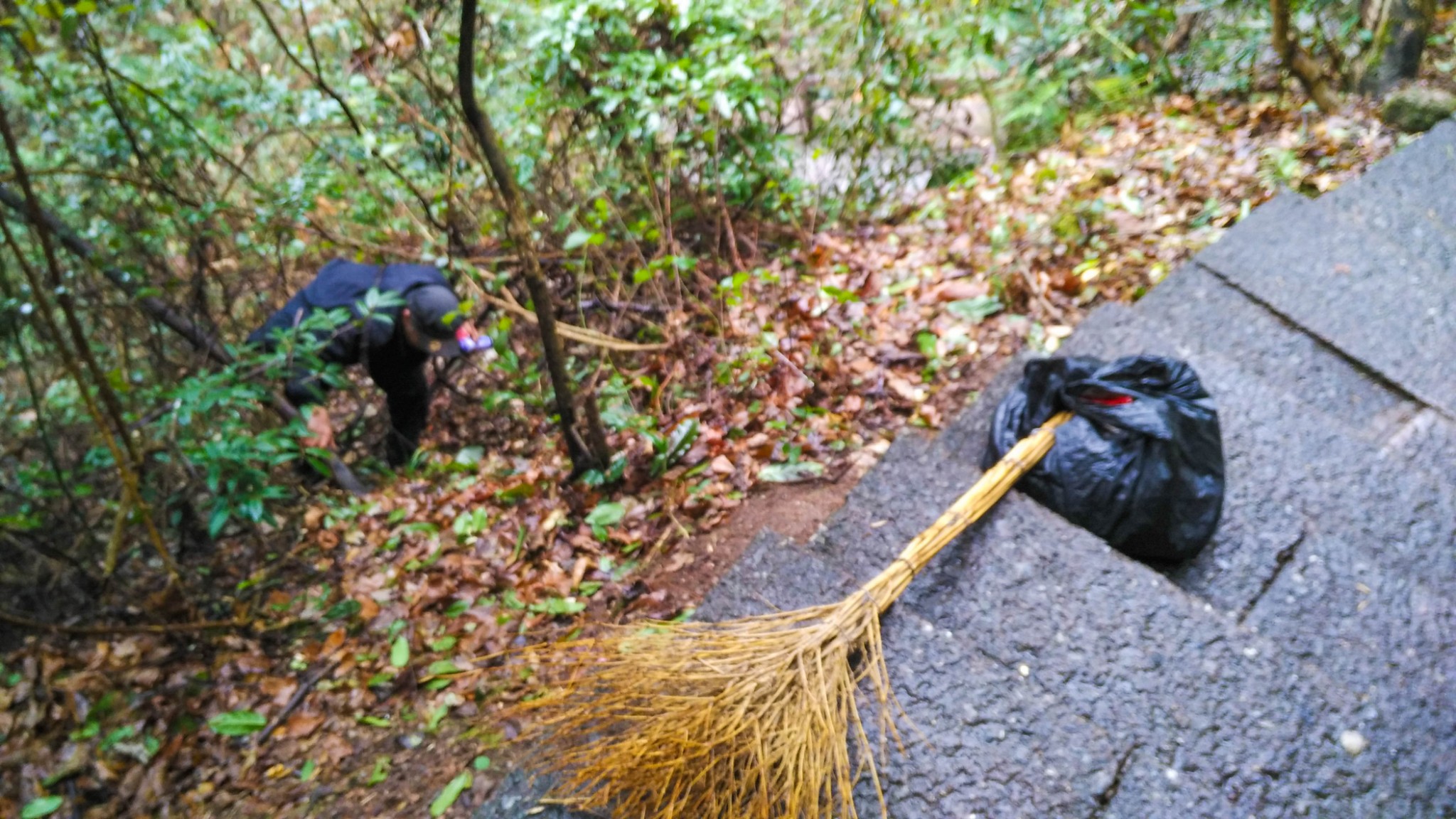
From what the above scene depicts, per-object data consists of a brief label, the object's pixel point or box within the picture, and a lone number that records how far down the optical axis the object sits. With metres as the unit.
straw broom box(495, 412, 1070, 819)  1.61
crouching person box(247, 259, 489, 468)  3.69
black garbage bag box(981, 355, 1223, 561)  2.20
